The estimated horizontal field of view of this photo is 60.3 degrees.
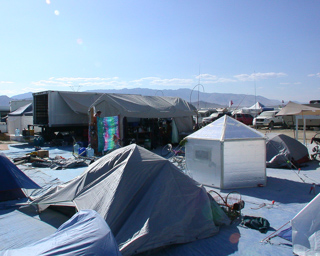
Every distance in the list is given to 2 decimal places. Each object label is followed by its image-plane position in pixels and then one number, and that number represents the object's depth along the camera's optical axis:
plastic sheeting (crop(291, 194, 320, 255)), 4.15
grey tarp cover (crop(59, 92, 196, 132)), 15.32
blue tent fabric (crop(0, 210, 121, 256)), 2.68
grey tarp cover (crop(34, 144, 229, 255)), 4.49
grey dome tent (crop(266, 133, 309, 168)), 10.85
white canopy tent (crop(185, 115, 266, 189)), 7.90
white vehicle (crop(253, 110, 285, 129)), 29.61
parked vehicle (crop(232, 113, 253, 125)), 31.82
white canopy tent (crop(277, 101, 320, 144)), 15.94
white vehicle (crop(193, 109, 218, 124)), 39.50
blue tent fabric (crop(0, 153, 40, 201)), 7.23
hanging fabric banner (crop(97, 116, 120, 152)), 14.59
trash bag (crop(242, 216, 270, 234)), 5.25
